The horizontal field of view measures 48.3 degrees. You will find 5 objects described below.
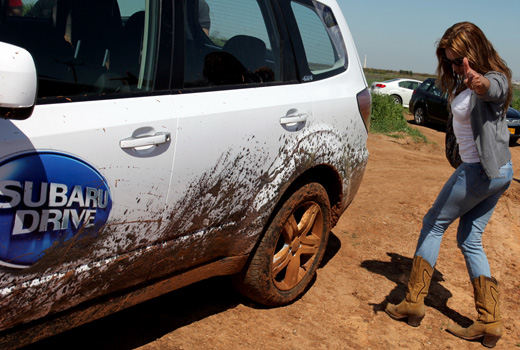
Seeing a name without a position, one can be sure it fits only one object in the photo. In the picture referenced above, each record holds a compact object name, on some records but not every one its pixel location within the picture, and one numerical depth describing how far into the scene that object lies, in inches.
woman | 124.4
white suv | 80.9
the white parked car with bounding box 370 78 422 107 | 900.6
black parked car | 605.8
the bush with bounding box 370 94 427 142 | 548.4
